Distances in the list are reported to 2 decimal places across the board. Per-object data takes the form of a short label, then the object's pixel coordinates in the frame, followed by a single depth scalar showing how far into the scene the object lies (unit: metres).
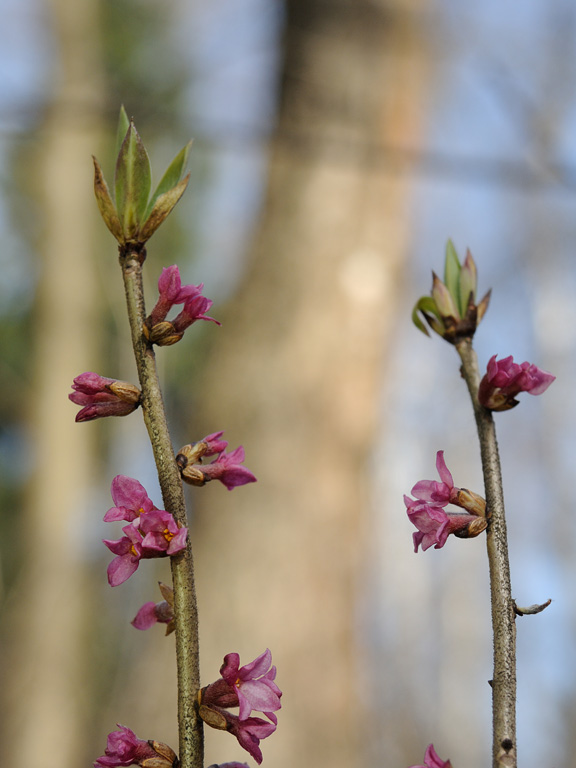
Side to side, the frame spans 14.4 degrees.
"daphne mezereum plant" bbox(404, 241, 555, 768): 0.41
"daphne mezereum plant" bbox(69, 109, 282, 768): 0.41
